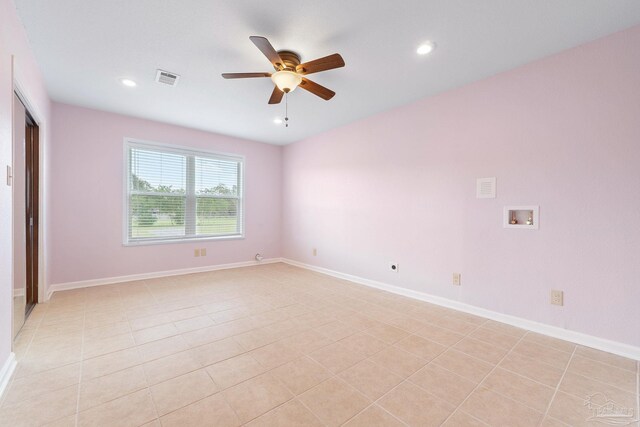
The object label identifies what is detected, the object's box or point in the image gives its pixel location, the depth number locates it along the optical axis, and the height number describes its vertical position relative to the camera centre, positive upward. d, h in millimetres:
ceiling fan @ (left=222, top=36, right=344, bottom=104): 2061 +1167
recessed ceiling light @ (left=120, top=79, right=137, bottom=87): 2980 +1425
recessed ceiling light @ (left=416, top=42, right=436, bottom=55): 2281 +1412
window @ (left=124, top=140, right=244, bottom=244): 4234 +267
